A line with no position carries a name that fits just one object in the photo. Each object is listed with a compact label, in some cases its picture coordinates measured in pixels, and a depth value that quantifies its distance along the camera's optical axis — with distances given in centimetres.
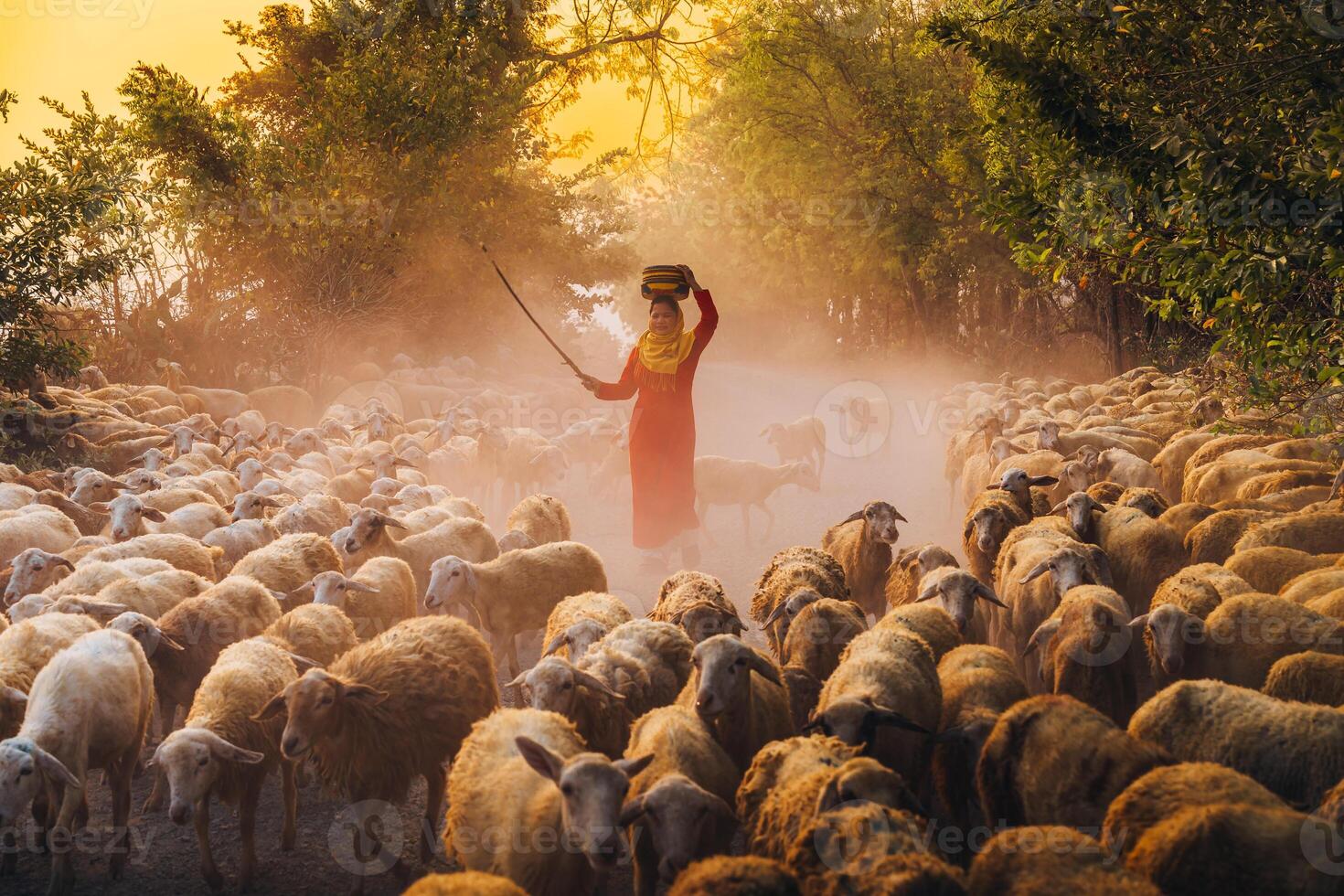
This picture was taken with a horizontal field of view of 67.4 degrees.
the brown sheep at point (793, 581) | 742
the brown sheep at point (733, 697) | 514
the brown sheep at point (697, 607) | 657
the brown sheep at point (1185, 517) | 846
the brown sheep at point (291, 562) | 814
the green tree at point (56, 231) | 1306
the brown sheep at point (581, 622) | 657
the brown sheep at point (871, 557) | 886
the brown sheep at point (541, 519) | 1104
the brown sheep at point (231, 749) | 522
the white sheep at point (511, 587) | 837
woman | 1002
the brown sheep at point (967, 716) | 510
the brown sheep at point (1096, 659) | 591
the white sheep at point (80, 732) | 509
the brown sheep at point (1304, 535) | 753
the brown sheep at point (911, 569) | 799
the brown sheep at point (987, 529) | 860
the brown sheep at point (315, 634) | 662
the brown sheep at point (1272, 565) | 693
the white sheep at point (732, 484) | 1443
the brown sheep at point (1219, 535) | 787
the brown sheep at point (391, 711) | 539
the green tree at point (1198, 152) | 608
